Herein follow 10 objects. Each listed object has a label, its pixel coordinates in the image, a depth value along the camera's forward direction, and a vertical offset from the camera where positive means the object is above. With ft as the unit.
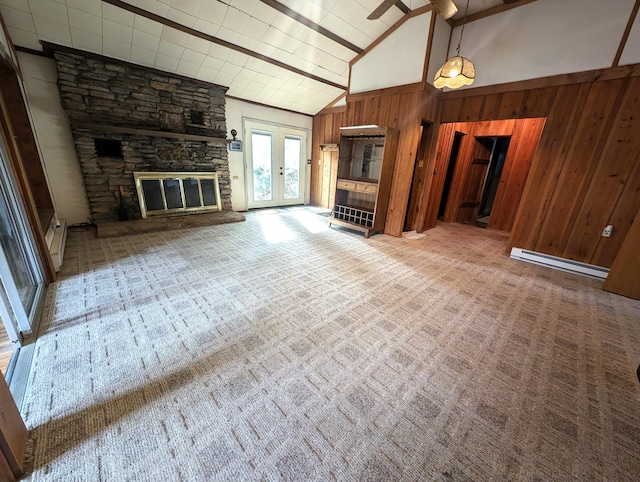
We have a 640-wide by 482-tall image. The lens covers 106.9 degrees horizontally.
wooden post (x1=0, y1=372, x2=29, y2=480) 2.90 -3.62
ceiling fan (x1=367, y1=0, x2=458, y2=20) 6.74 +4.69
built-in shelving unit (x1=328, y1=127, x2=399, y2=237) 13.08 -0.44
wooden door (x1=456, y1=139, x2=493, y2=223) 17.43 -0.36
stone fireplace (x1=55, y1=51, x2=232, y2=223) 11.30 +1.84
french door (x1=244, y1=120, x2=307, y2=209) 17.85 -0.02
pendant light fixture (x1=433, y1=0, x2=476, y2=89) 8.68 +3.64
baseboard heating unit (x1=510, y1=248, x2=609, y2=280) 9.93 -3.47
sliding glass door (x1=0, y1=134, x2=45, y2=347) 5.02 -2.98
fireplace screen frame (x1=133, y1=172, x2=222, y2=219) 13.20 -2.07
